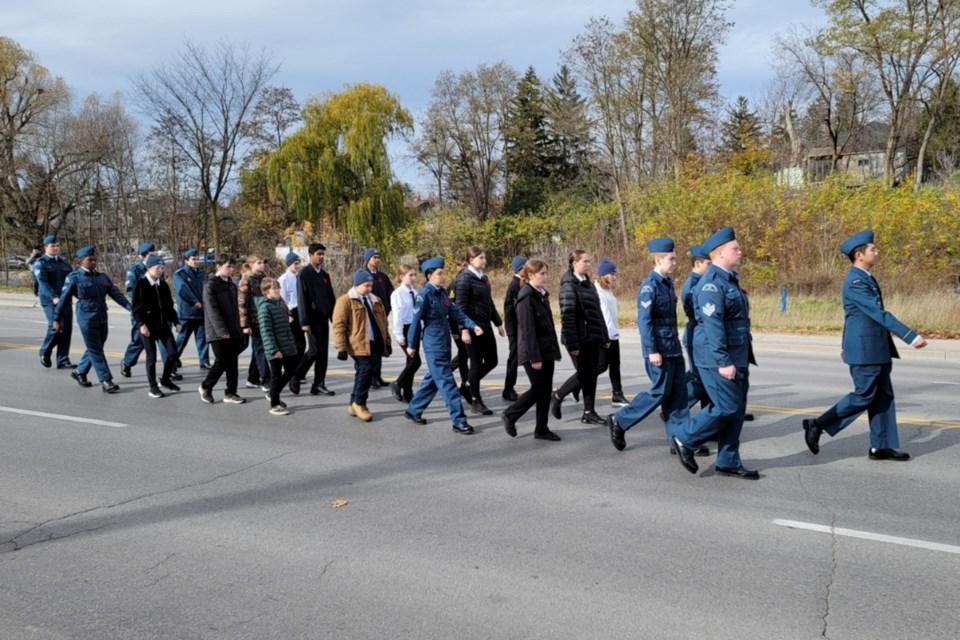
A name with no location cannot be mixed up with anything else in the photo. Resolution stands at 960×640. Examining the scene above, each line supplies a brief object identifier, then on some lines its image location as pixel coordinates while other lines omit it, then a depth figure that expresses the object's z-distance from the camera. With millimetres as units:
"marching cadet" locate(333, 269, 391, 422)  8188
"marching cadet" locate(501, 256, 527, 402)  8629
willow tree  37125
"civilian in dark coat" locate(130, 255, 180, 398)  9711
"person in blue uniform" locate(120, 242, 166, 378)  11084
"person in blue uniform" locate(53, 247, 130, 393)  10078
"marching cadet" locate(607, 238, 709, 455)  6559
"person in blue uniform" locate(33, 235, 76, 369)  11961
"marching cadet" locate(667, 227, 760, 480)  5629
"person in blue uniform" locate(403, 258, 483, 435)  7727
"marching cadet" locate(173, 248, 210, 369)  11078
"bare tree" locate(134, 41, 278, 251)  30734
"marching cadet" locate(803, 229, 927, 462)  6172
